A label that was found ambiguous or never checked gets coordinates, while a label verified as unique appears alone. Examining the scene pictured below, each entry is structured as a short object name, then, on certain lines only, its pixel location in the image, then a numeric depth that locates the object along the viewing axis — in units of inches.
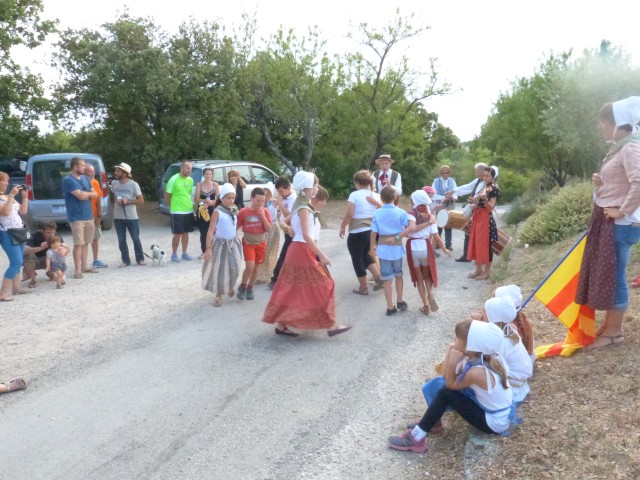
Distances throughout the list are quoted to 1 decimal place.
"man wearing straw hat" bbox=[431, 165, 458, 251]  455.2
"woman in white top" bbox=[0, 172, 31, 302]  313.2
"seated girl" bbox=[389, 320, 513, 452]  156.1
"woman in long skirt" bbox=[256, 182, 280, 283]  364.8
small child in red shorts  322.7
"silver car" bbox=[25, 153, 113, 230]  536.7
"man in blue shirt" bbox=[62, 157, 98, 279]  378.9
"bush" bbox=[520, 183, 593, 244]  414.6
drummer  373.7
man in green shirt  429.4
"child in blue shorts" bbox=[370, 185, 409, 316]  288.4
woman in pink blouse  182.9
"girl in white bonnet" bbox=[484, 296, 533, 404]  170.4
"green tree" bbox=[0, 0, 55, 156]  705.0
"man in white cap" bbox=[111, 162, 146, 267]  409.7
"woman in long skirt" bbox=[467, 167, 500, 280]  357.1
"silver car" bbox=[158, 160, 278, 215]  564.6
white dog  419.5
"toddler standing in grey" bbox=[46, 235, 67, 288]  358.3
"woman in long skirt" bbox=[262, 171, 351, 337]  249.8
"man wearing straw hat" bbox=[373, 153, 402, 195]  420.2
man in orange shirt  399.9
